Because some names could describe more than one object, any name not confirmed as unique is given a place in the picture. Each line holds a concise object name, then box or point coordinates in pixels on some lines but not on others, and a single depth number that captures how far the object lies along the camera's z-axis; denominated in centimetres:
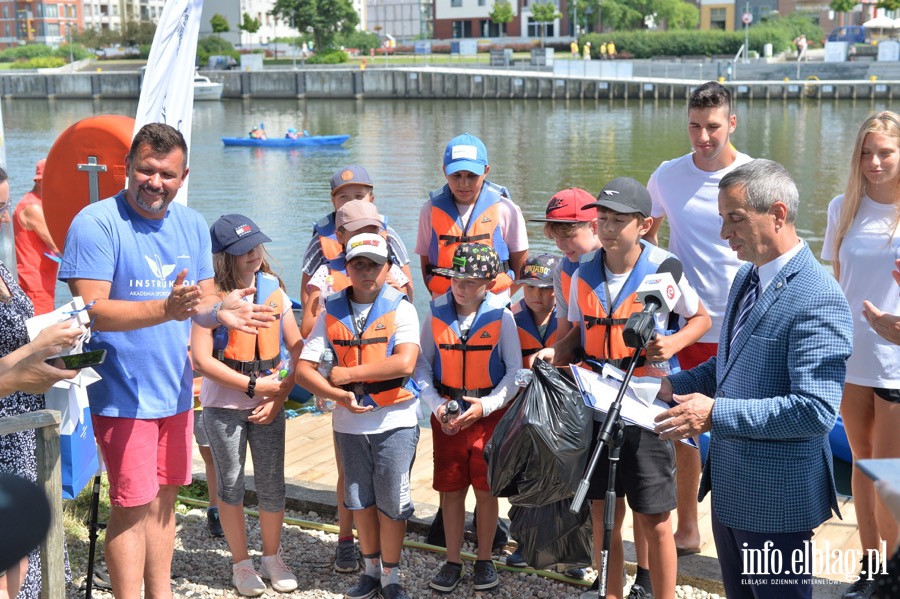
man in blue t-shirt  379
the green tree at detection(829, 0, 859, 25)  6888
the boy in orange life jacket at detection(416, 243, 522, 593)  457
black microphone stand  336
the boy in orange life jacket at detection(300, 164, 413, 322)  539
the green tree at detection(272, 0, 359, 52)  7881
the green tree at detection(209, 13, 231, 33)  8438
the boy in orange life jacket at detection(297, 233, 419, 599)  448
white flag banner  611
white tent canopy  6059
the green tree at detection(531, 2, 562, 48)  8069
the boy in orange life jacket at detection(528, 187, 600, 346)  477
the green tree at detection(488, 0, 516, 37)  8488
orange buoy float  590
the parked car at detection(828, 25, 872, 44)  6562
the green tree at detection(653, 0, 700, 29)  7912
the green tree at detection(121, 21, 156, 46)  8350
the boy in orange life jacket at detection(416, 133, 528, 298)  533
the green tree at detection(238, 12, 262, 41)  8619
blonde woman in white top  411
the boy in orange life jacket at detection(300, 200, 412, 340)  514
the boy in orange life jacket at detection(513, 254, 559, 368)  496
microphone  337
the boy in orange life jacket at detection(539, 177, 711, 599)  395
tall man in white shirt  471
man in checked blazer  302
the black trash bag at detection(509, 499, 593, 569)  431
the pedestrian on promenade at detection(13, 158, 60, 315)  761
